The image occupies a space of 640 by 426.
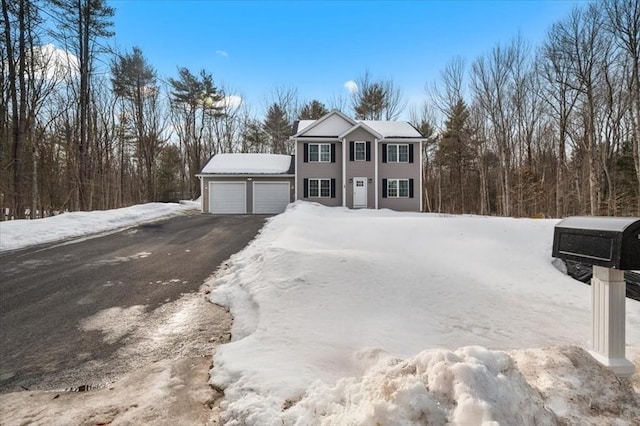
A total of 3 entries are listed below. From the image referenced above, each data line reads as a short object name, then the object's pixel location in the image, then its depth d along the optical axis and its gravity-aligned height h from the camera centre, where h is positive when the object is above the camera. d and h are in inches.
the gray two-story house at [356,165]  805.2 +92.7
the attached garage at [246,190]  813.9 +38.3
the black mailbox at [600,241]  91.3 -11.0
